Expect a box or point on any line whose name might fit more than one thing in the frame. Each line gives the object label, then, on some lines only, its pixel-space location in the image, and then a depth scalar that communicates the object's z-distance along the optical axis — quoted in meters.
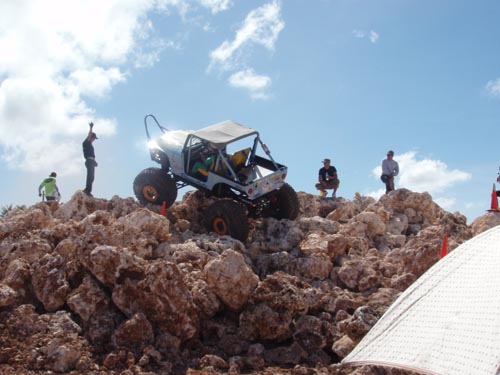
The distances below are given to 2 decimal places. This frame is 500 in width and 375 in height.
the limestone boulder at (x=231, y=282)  7.08
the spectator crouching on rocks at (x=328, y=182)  14.30
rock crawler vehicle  10.70
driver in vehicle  11.29
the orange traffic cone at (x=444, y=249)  7.27
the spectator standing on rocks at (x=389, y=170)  13.98
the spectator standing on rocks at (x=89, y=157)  12.22
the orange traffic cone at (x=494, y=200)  11.65
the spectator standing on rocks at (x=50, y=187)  13.95
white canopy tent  3.84
